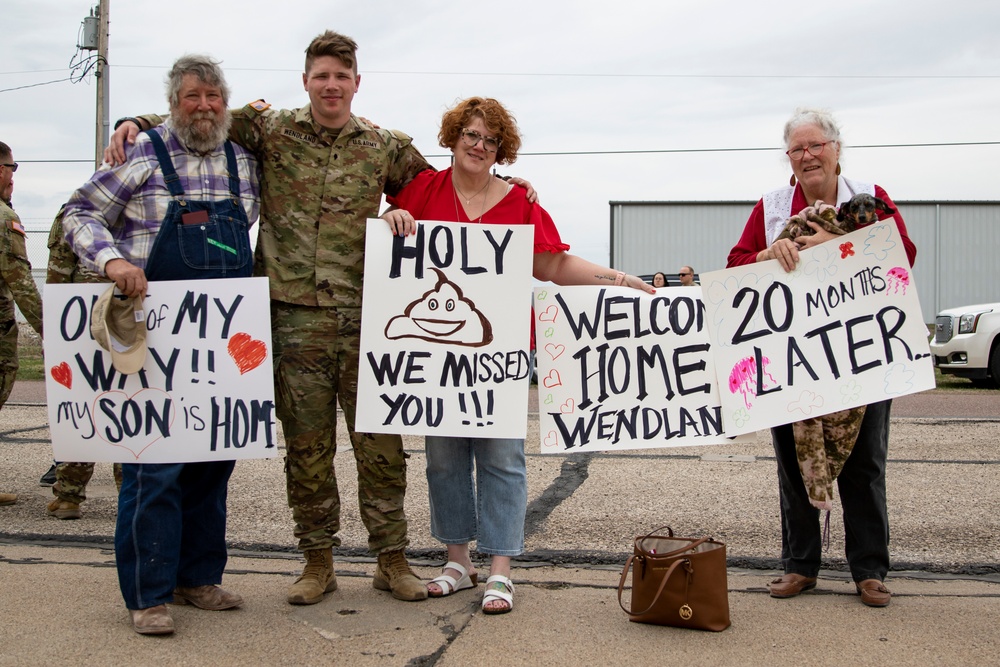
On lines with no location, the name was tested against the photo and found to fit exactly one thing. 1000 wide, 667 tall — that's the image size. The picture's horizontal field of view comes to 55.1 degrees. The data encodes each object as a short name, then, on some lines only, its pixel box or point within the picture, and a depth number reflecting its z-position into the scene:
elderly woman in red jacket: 3.77
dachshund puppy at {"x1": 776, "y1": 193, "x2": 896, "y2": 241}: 3.75
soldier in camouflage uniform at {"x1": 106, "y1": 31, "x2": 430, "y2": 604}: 3.83
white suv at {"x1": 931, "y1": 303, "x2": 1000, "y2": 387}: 13.02
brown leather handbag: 3.49
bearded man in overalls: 3.52
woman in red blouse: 3.91
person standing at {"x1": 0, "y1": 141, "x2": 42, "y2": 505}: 5.57
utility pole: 19.47
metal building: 24.02
